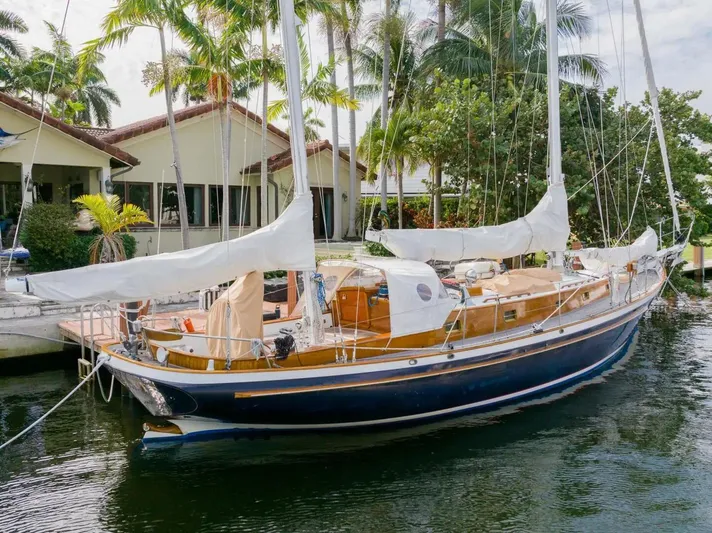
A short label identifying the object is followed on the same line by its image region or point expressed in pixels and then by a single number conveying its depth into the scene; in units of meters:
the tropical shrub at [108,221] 17.05
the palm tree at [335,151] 27.83
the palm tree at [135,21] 16.47
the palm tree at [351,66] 26.56
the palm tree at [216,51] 17.69
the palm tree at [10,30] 35.66
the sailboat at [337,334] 8.78
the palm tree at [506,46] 25.48
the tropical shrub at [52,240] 18.25
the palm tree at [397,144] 23.10
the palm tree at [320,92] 18.64
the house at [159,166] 20.33
